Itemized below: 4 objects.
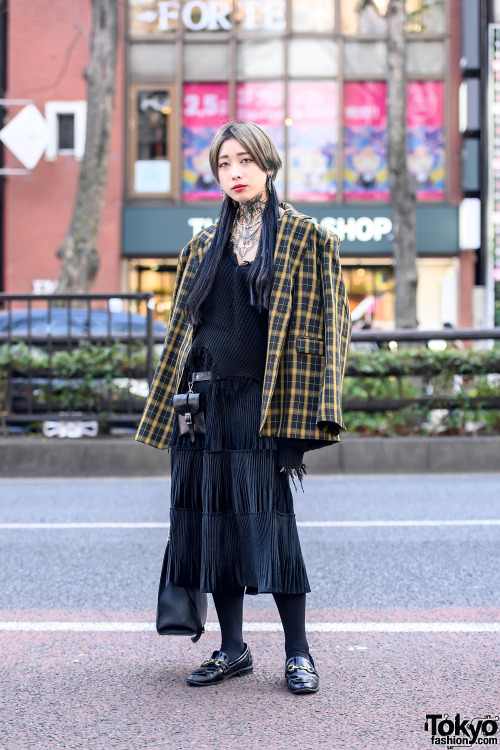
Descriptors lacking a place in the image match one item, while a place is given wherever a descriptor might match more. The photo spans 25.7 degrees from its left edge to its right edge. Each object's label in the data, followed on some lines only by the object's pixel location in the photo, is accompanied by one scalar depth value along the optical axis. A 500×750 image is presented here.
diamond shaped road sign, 23.94
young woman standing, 3.56
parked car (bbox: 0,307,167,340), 10.38
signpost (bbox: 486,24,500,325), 23.86
